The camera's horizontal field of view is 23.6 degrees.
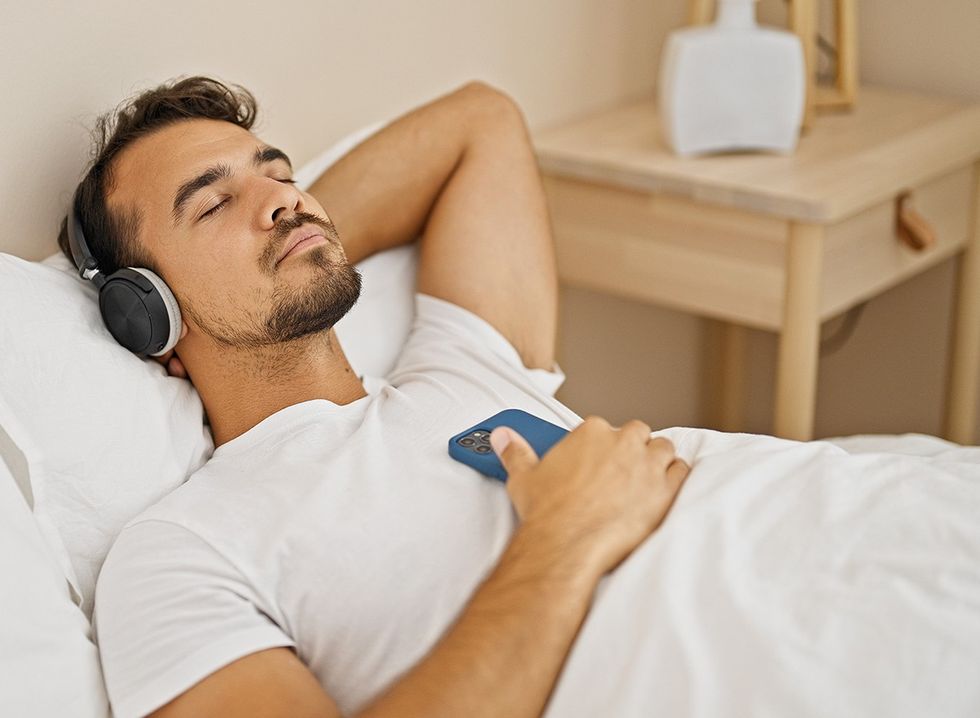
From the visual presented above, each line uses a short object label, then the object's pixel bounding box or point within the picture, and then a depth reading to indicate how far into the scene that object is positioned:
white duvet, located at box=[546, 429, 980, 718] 1.90
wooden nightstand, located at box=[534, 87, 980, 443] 2.61
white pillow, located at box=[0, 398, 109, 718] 1.94
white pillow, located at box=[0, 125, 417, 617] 2.08
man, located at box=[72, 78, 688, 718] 1.95
